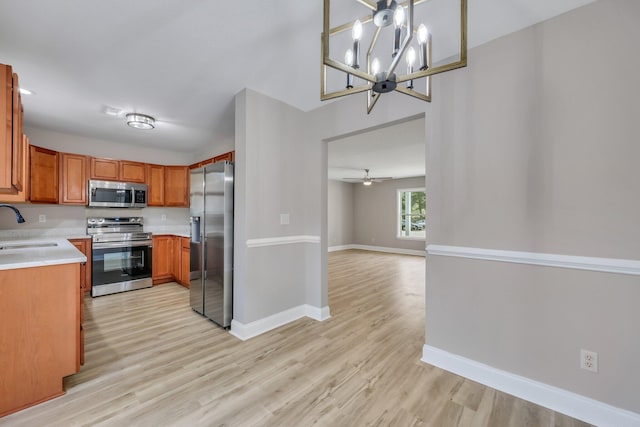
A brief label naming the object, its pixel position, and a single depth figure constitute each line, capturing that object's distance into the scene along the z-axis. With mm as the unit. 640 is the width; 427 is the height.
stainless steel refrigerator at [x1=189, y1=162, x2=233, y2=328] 2896
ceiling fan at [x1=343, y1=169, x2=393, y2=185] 7567
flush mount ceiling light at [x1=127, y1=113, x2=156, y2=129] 3355
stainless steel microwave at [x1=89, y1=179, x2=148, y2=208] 4164
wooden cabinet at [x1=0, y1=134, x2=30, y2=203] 2621
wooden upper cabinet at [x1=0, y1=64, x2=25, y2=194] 1651
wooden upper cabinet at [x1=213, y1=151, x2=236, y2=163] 3646
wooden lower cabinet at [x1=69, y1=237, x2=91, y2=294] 3916
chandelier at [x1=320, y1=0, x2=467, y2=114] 1011
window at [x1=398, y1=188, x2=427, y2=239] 8508
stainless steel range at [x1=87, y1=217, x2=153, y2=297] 4027
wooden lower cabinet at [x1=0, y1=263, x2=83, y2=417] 1672
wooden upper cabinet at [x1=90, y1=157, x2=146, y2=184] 4211
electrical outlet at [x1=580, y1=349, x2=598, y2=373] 1607
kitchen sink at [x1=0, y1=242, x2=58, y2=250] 2627
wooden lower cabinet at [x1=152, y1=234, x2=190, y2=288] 4523
